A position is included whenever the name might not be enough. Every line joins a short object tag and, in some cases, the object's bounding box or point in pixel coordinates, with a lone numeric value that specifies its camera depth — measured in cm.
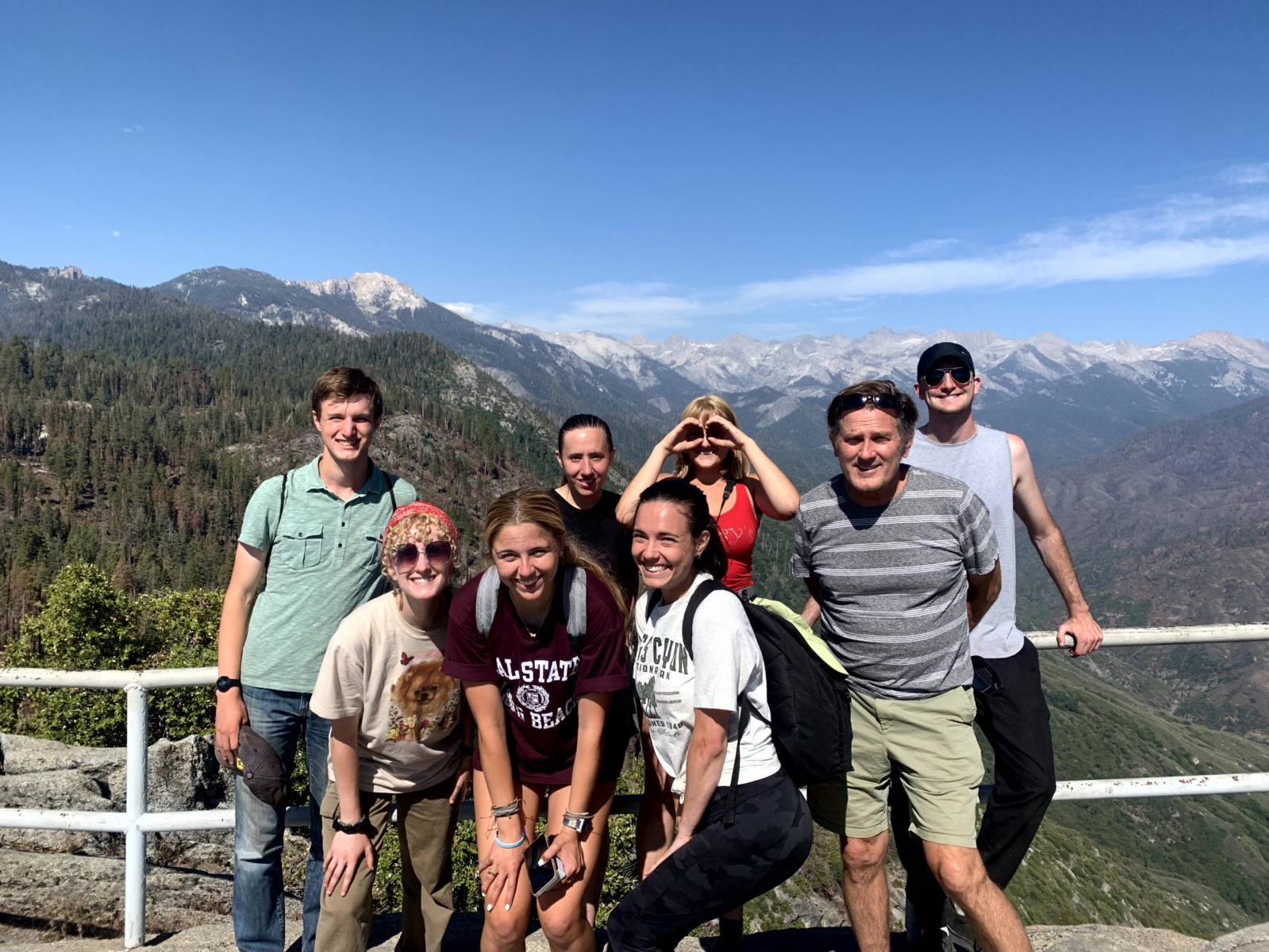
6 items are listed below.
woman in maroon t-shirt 359
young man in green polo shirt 408
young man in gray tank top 409
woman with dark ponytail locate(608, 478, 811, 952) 336
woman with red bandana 375
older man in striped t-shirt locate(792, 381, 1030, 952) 383
